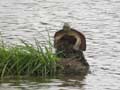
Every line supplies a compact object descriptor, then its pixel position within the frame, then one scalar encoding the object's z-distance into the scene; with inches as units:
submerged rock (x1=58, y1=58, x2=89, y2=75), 773.9
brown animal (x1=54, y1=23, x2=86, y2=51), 803.4
